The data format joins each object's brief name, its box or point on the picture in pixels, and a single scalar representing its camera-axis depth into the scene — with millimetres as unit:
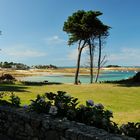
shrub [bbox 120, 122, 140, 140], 2615
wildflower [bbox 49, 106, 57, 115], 3195
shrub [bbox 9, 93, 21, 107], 3918
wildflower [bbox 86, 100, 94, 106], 3141
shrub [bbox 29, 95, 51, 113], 3394
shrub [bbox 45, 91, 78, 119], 3201
